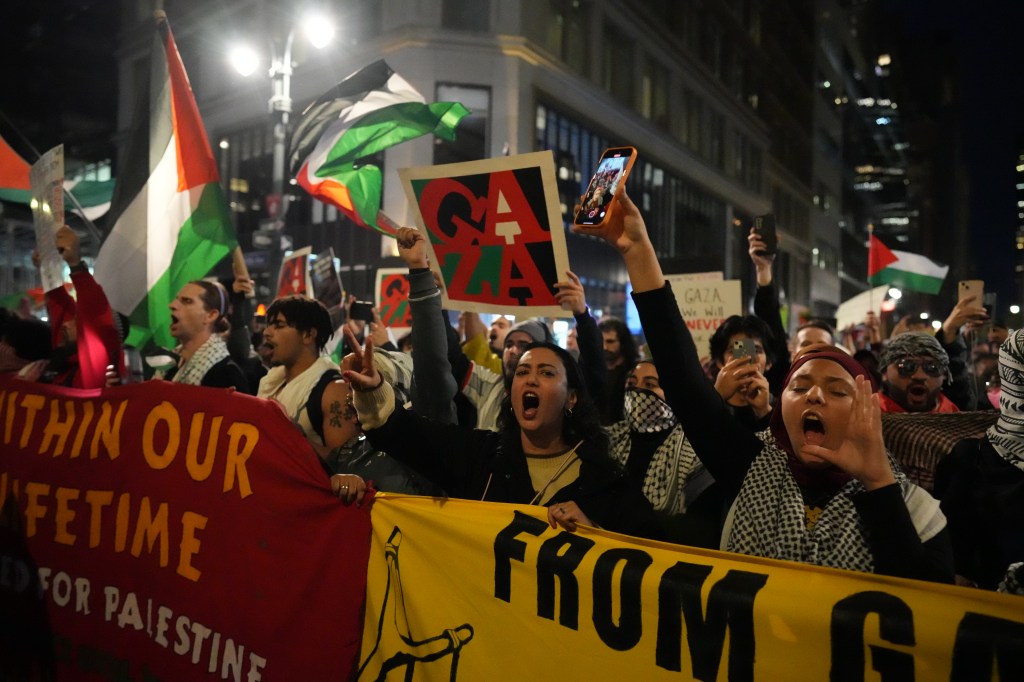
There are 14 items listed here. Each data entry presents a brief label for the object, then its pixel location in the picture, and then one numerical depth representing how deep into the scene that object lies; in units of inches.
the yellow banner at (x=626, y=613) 65.7
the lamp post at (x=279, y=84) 422.6
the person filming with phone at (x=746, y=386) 107.9
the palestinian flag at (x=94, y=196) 314.5
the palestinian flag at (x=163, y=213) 178.2
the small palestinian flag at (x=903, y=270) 370.6
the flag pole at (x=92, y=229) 179.4
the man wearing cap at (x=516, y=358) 139.2
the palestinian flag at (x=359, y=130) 244.7
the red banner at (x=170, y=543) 107.8
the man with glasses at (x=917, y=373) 150.1
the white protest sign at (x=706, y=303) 277.9
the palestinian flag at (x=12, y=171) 208.4
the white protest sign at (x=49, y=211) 163.9
